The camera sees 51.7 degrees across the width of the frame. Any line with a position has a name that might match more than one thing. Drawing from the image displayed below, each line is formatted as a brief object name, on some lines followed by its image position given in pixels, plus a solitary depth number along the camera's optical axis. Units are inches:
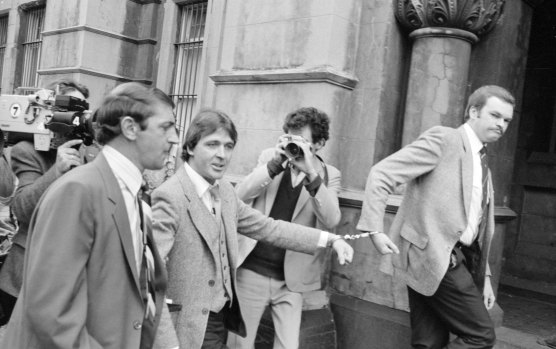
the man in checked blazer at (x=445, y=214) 143.6
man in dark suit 75.9
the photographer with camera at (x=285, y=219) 162.6
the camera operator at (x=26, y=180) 125.1
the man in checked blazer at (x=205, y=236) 119.5
